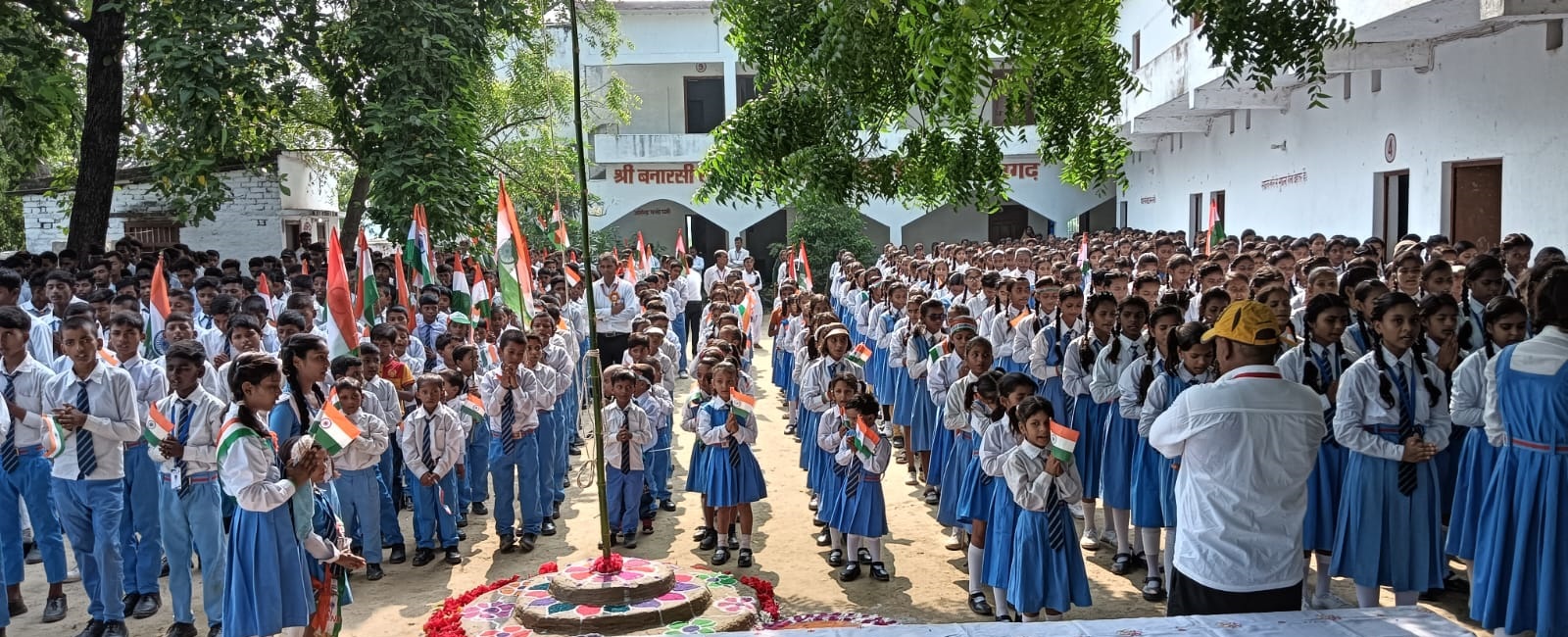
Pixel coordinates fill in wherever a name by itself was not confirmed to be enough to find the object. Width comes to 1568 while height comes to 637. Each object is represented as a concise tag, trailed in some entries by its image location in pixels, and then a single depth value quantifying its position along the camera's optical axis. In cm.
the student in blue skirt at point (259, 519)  494
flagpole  562
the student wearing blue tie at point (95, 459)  638
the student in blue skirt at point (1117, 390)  714
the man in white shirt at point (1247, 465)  427
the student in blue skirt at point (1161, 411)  621
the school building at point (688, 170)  2922
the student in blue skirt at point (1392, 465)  565
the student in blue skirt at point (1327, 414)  620
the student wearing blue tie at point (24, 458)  650
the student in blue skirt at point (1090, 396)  732
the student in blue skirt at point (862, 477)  716
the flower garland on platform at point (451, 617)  649
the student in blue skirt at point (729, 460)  768
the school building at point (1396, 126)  1043
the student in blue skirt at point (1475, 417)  557
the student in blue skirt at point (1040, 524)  575
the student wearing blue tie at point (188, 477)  607
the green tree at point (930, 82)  573
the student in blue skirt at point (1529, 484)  500
